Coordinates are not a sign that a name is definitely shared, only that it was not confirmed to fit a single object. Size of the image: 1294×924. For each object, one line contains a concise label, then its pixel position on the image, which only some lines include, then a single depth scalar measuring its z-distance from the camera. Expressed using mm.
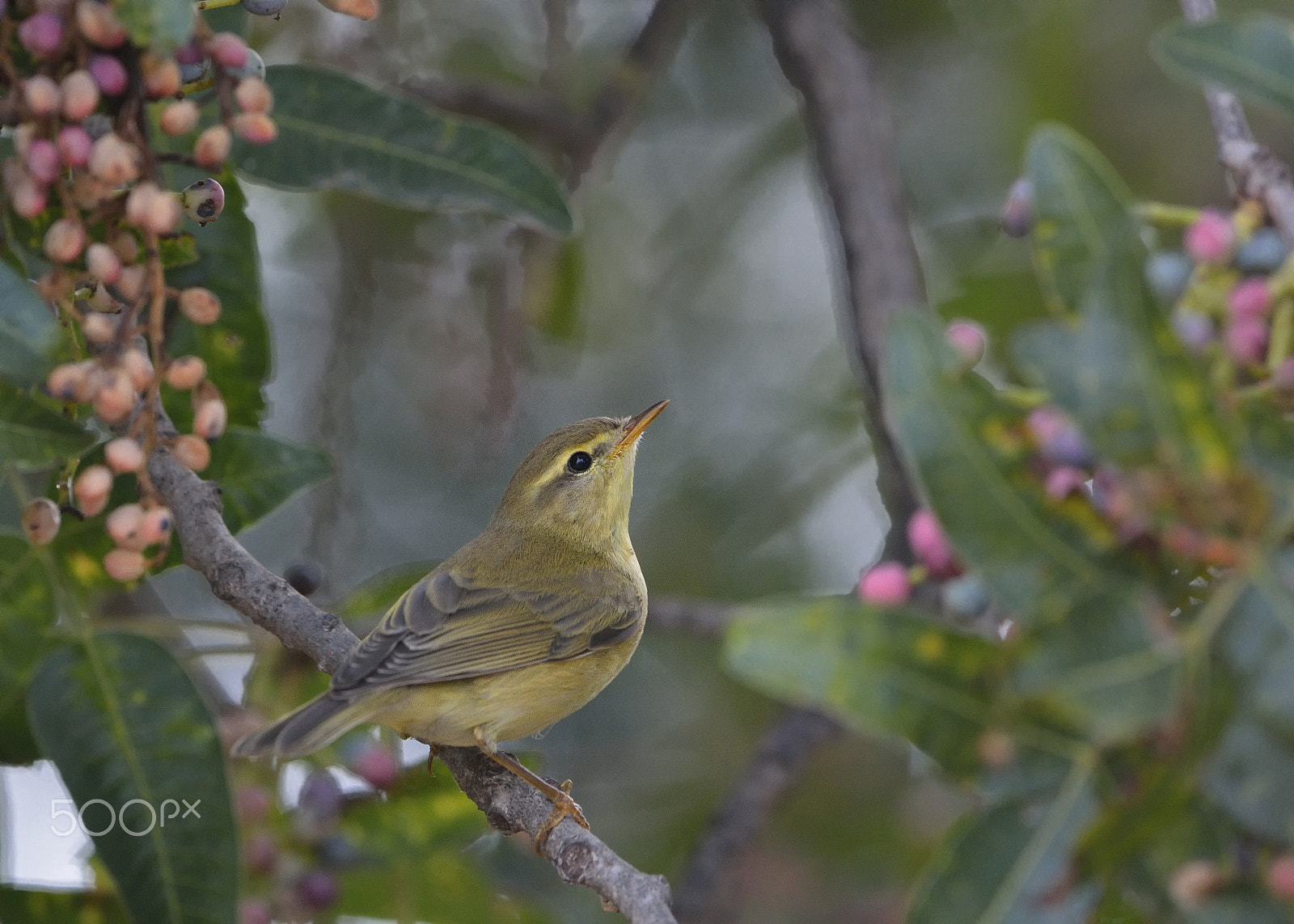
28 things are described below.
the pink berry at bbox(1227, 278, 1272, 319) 3084
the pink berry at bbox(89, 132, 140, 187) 4250
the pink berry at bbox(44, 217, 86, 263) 4418
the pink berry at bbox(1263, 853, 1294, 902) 2682
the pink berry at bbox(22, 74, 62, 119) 4285
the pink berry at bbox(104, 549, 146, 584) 4738
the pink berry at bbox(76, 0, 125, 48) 4223
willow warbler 6305
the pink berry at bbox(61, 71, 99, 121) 4270
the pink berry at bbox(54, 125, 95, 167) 4332
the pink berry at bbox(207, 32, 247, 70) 4559
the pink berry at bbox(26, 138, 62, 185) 4340
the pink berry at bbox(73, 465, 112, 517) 4648
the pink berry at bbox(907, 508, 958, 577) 3363
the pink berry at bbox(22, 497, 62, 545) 4820
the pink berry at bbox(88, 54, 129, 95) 4375
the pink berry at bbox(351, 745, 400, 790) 6566
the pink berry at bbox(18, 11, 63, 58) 4277
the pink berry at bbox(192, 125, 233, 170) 4500
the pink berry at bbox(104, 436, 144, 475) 4426
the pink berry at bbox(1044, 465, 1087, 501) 2936
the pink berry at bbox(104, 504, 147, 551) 4633
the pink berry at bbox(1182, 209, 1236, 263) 3234
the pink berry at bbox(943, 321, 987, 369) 3393
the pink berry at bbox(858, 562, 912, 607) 3395
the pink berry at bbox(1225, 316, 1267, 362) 3072
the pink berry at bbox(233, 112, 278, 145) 4523
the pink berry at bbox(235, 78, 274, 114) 4535
